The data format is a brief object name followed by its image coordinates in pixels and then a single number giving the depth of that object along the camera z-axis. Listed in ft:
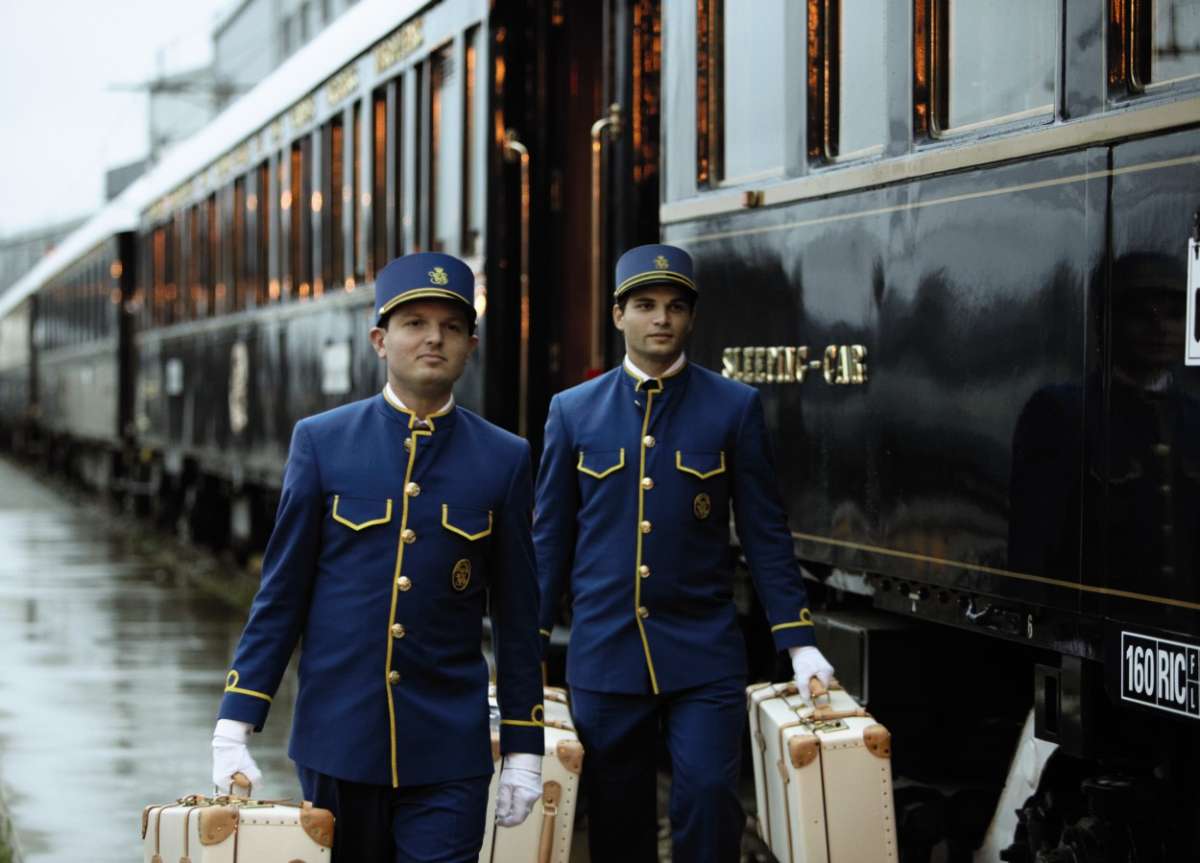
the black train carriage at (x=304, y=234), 30.09
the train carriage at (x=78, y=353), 78.64
